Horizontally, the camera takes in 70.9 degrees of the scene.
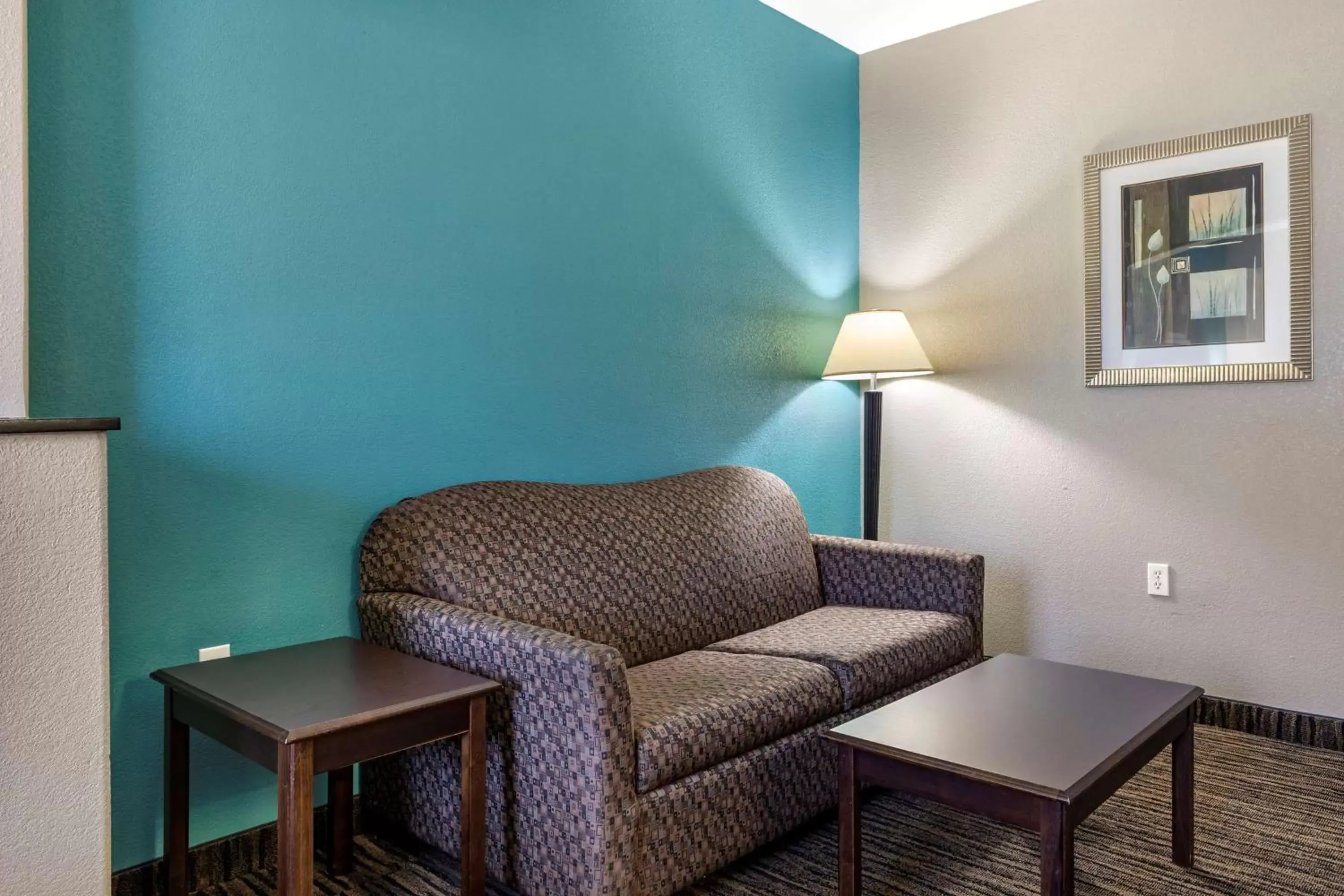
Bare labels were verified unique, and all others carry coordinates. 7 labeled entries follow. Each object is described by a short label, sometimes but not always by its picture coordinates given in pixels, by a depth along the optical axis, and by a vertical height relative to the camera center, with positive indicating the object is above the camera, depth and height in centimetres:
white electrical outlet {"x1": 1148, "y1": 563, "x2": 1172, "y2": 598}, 299 -42
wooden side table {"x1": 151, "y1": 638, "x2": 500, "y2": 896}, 145 -45
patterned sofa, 171 -49
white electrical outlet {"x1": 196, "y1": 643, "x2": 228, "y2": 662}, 193 -43
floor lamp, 316 +33
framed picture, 275 +59
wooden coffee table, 149 -52
